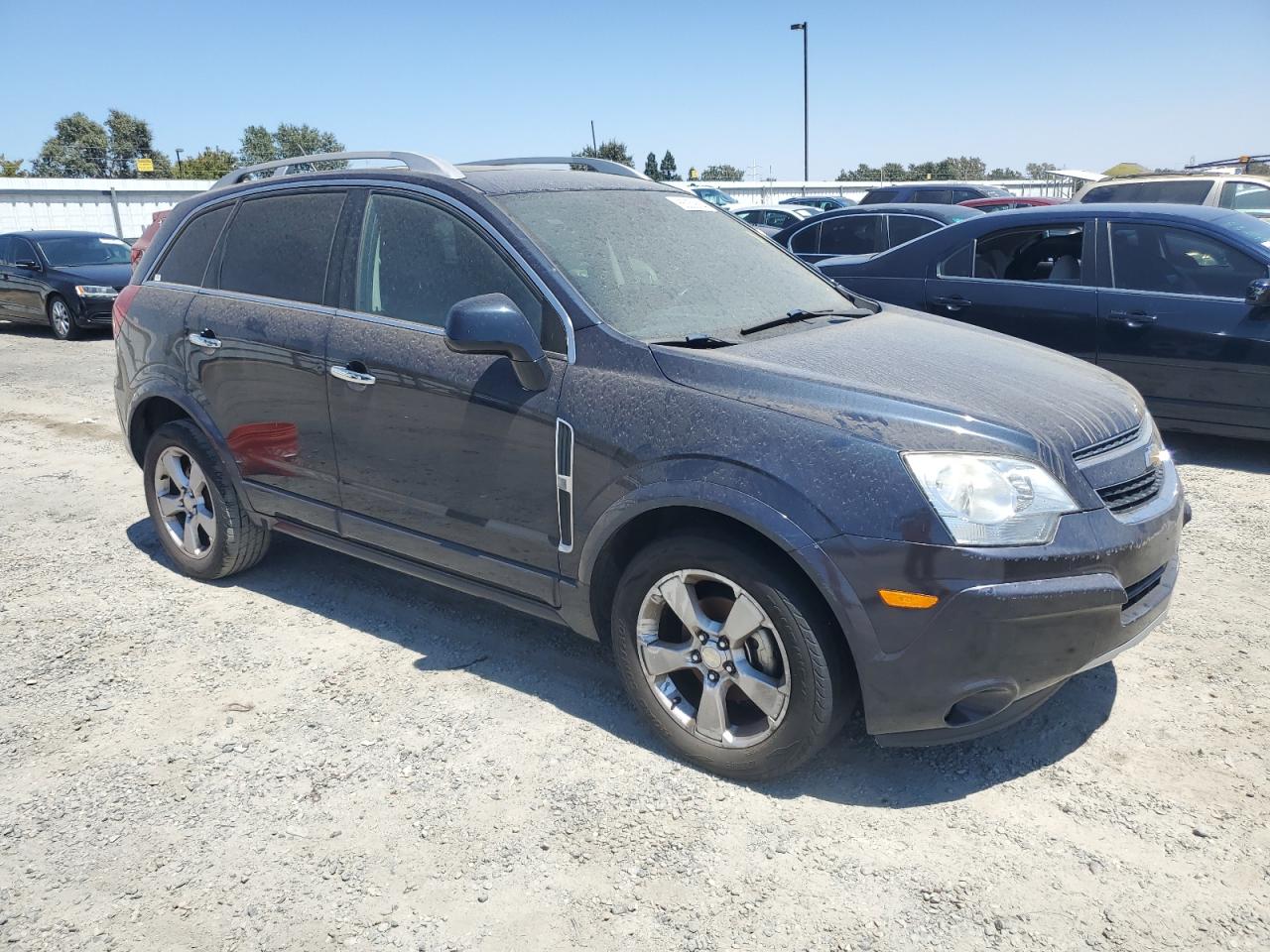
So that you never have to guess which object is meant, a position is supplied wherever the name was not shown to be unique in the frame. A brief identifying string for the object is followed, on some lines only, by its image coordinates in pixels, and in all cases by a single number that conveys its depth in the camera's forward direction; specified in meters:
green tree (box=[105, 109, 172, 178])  73.12
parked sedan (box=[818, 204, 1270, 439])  5.97
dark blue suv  2.65
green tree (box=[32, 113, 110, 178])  70.31
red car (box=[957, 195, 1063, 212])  15.75
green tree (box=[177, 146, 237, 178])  63.52
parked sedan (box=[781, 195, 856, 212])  23.88
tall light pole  37.83
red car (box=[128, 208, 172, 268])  14.03
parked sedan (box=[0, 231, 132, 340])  13.88
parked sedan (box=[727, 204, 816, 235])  19.12
